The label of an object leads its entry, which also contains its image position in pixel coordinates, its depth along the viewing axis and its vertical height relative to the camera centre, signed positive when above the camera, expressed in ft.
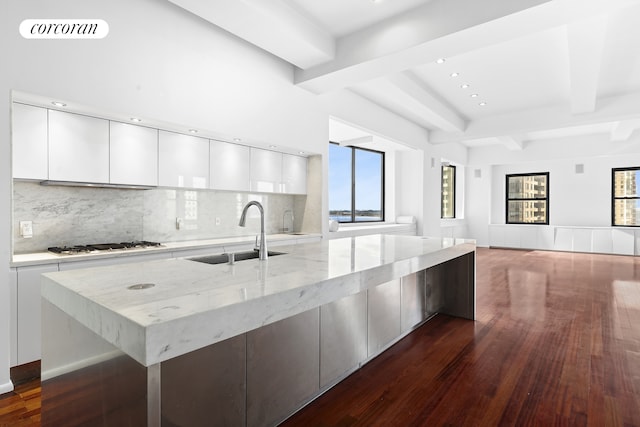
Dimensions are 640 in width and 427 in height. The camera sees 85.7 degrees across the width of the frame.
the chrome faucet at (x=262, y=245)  6.82 -0.66
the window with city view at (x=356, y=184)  23.25 +2.02
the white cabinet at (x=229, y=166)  12.65 +1.75
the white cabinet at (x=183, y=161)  11.08 +1.74
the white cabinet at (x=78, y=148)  8.71 +1.71
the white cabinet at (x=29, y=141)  8.05 +1.71
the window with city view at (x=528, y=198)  33.30 +1.32
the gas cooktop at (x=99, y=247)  8.78 -0.97
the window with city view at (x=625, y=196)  29.01 +1.30
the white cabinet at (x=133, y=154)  9.85 +1.73
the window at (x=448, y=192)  35.24 +2.10
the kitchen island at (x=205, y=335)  3.64 -1.71
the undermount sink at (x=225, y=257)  7.38 -1.02
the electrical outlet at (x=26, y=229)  8.91 -0.43
